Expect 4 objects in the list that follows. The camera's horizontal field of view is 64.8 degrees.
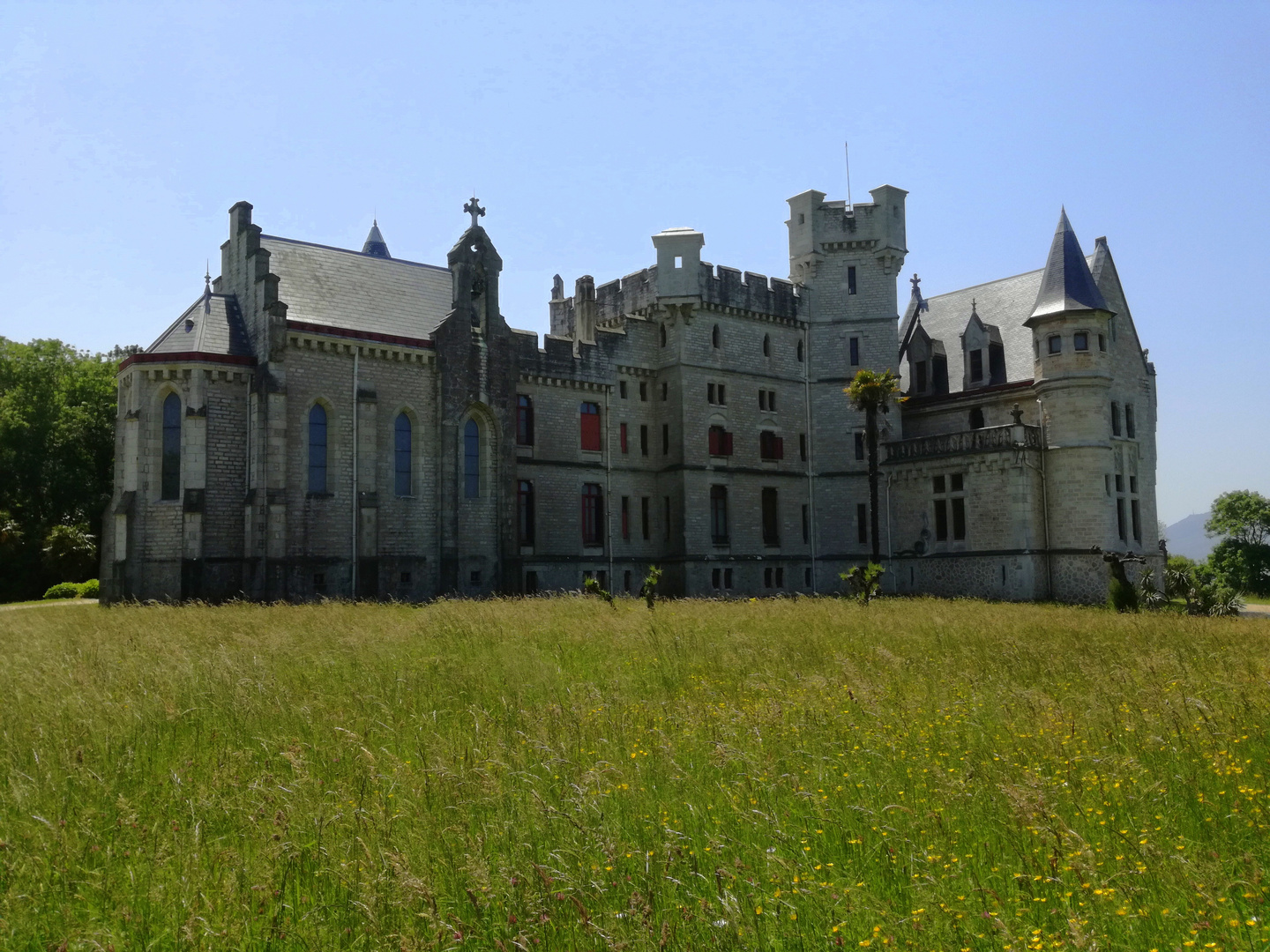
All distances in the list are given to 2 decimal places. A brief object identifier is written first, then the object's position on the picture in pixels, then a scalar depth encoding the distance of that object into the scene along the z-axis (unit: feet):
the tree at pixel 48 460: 138.41
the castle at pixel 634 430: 94.84
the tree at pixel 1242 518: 234.38
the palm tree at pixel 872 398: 116.98
